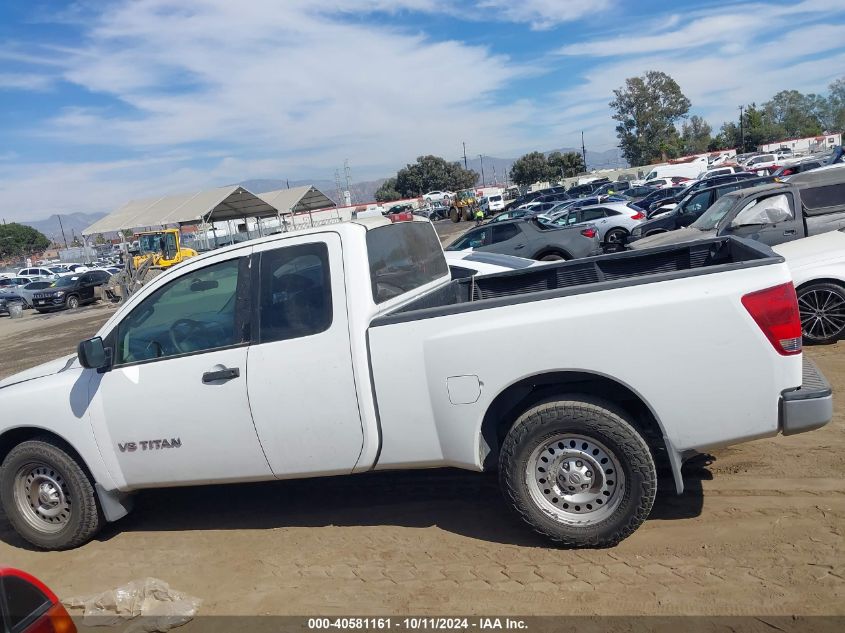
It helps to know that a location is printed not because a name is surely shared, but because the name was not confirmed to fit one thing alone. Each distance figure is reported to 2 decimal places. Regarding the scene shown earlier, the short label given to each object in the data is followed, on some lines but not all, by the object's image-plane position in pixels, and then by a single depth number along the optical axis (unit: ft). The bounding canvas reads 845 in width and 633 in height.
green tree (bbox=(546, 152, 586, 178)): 307.52
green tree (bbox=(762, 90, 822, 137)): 394.52
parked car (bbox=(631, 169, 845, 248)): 33.01
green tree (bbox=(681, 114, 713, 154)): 377.50
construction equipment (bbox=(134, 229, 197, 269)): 111.65
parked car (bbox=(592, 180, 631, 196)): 158.79
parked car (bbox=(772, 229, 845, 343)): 24.89
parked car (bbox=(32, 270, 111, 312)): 107.65
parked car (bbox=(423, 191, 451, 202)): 294.00
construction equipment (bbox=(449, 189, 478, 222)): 190.70
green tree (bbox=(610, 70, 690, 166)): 312.50
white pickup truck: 12.37
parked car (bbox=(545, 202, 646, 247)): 75.07
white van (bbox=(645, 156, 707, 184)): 209.56
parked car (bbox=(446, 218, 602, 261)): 52.60
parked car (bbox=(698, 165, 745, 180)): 155.63
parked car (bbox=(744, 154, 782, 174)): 191.74
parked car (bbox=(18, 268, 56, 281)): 147.15
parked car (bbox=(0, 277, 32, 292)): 139.85
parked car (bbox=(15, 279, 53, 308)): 114.02
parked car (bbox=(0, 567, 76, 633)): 8.56
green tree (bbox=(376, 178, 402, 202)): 370.76
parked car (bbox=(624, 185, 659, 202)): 138.85
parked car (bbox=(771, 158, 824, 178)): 107.39
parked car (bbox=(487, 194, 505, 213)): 190.60
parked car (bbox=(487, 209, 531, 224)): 115.51
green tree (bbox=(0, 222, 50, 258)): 358.64
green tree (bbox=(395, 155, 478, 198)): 348.79
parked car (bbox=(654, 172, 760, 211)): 93.76
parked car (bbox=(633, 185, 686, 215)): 107.04
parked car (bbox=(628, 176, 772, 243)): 55.62
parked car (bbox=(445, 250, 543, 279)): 29.73
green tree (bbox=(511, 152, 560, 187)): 306.76
